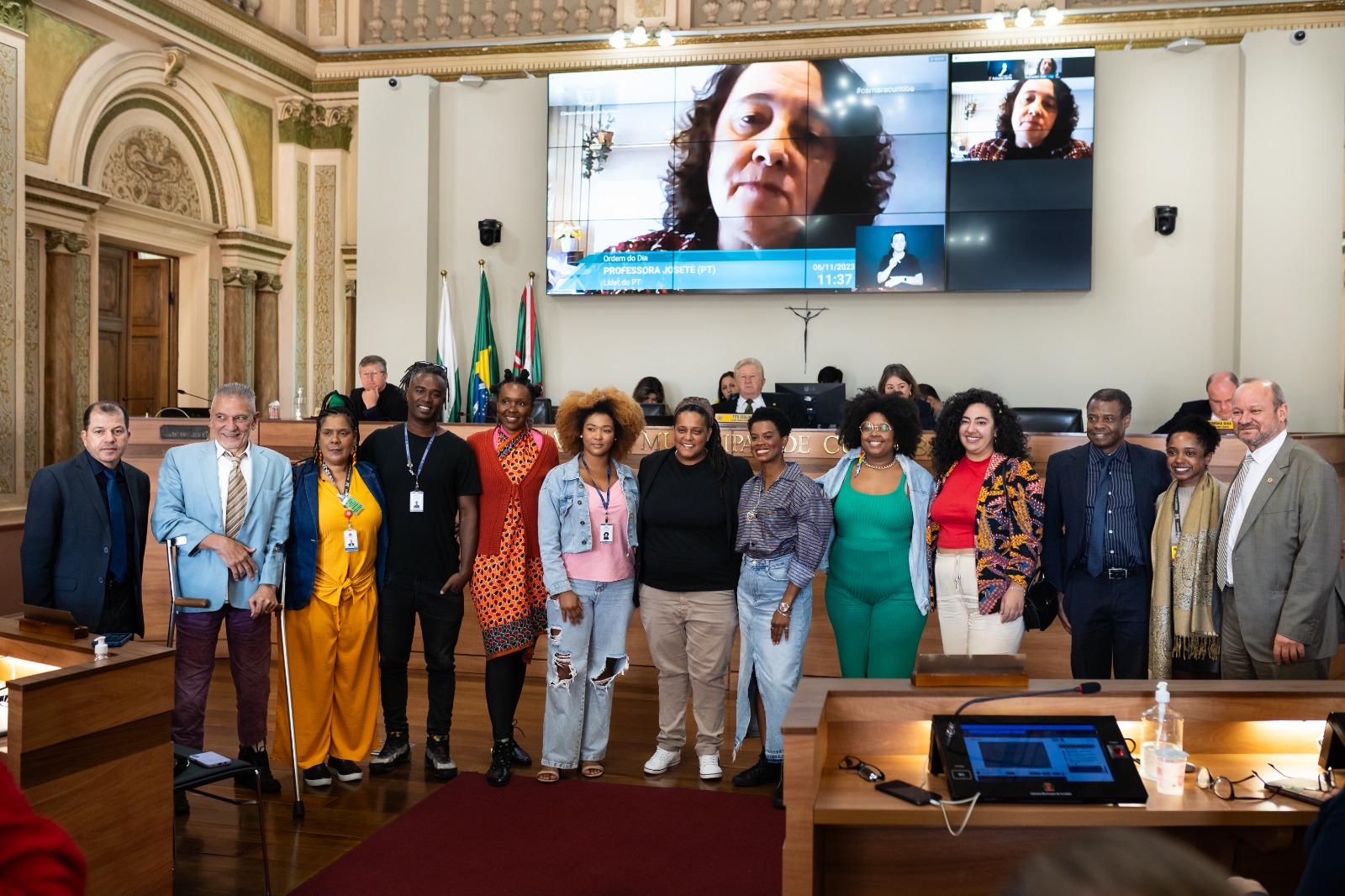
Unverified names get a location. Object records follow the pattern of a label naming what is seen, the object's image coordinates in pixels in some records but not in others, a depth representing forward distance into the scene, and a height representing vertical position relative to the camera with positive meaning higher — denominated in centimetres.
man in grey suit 313 -35
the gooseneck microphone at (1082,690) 258 -63
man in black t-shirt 397 -37
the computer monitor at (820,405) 616 +16
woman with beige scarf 342 -44
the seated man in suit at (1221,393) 583 +23
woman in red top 351 -33
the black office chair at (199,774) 290 -98
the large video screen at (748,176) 819 +205
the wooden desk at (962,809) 230 -82
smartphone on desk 233 -81
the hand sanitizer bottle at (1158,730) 252 -72
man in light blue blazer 365 -41
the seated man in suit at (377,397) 647 +20
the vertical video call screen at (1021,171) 794 +200
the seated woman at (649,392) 842 +31
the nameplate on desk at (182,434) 617 -4
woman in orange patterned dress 401 -51
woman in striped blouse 379 -47
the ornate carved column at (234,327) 1022 +97
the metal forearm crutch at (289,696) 377 -99
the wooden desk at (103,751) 248 -81
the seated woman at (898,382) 567 +28
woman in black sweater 392 -48
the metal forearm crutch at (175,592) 355 -57
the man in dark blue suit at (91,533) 351 -36
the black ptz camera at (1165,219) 811 +166
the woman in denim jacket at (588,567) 392 -52
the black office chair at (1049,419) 711 +10
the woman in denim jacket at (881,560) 367 -45
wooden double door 905 +86
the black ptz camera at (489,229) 918 +174
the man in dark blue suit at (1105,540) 352 -36
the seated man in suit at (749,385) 670 +29
